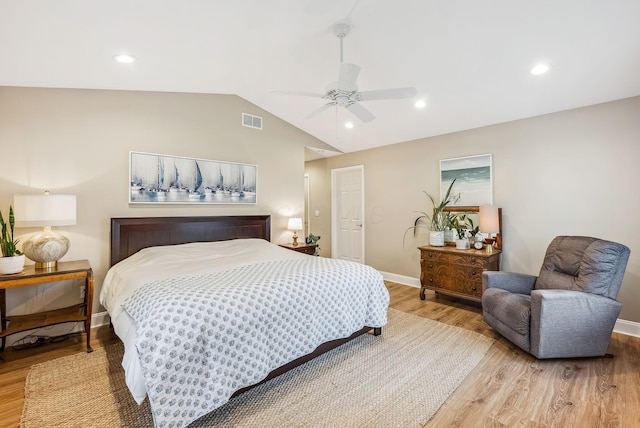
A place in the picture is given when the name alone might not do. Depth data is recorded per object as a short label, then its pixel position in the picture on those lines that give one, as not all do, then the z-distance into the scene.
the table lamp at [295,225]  4.70
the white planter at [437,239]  4.29
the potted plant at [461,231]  4.00
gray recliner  2.44
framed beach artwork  4.04
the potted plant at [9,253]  2.47
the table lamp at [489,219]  3.64
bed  1.66
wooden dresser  3.66
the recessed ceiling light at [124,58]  2.57
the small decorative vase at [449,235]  4.34
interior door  5.75
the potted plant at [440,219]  4.30
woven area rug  1.84
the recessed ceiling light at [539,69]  2.74
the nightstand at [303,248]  4.57
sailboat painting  3.51
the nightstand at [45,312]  2.48
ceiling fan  2.30
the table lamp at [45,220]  2.58
